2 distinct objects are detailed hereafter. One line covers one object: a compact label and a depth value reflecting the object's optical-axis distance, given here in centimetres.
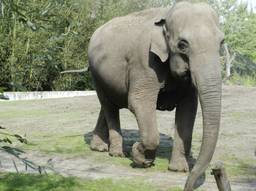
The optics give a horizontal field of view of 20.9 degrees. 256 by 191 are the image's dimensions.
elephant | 783
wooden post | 539
